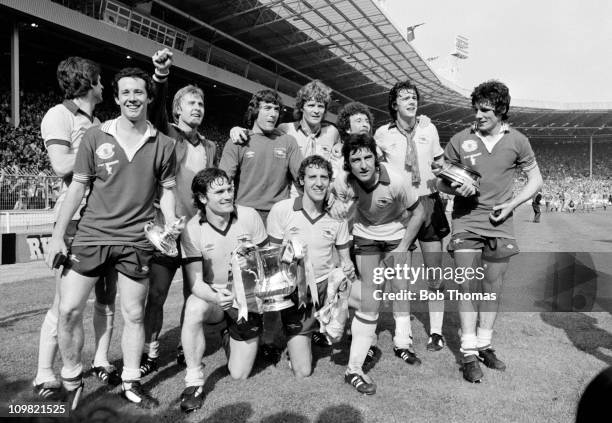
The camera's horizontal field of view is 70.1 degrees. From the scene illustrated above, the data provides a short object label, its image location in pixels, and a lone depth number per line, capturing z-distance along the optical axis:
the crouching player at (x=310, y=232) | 3.55
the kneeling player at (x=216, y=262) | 3.25
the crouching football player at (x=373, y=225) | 3.33
